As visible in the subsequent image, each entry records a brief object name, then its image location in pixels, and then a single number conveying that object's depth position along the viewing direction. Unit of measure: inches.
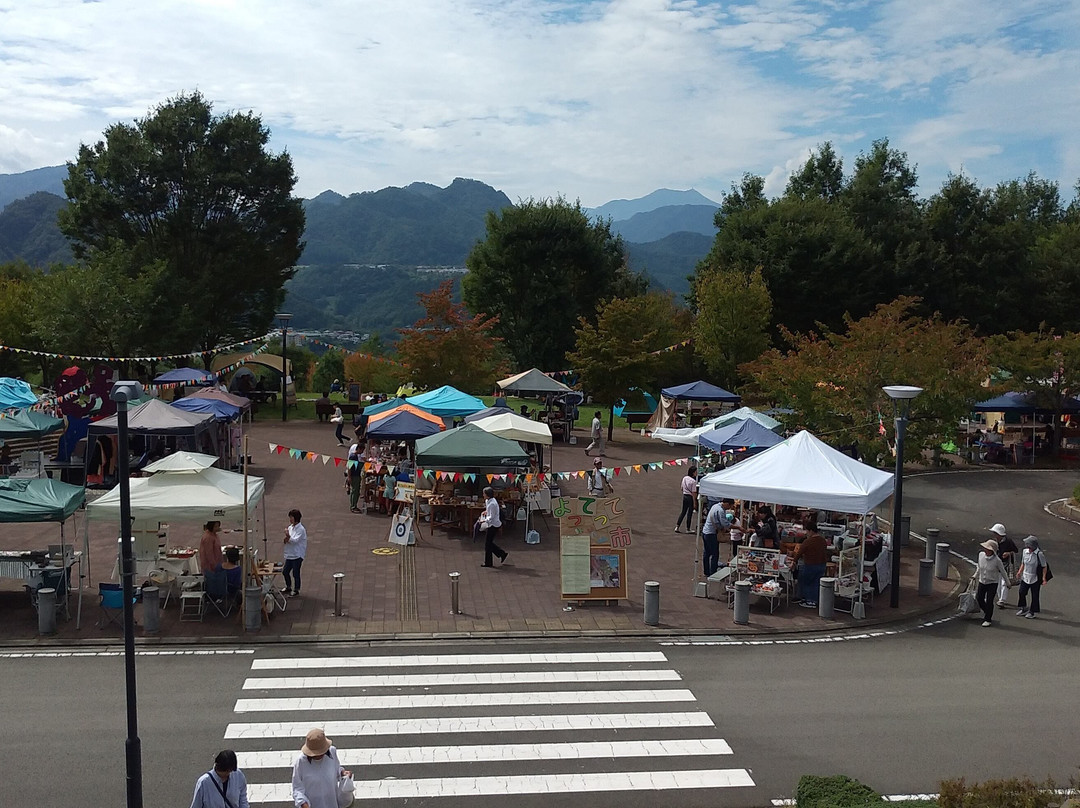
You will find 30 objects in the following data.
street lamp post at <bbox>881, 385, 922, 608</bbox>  620.0
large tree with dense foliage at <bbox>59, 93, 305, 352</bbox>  1691.7
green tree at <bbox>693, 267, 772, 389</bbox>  1663.4
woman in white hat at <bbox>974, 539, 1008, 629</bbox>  601.9
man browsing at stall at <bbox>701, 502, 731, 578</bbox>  669.3
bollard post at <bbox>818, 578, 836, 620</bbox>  610.9
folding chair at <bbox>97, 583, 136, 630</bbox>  566.3
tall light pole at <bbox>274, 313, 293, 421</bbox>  1550.2
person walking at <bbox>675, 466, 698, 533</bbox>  859.4
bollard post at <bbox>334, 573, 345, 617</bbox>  584.4
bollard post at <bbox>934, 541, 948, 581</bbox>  726.5
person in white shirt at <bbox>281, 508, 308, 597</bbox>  621.3
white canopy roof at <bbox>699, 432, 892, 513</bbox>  618.5
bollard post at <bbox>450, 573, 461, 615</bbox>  597.0
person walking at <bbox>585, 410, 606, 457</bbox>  1280.8
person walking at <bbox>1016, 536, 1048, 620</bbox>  620.7
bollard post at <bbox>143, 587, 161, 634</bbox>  545.3
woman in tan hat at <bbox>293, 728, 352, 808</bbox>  296.5
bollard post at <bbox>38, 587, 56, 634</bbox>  541.3
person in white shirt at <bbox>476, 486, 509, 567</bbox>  705.0
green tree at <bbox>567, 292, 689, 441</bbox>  1434.5
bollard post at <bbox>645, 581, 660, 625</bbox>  583.2
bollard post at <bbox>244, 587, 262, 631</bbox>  555.5
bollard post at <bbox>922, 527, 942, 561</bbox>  745.6
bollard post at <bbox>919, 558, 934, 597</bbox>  674.8
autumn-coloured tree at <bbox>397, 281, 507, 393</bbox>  1497.3
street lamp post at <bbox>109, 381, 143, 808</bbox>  324.5
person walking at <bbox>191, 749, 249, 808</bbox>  290.7
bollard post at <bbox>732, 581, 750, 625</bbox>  592.4
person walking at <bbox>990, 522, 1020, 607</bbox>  663.8
